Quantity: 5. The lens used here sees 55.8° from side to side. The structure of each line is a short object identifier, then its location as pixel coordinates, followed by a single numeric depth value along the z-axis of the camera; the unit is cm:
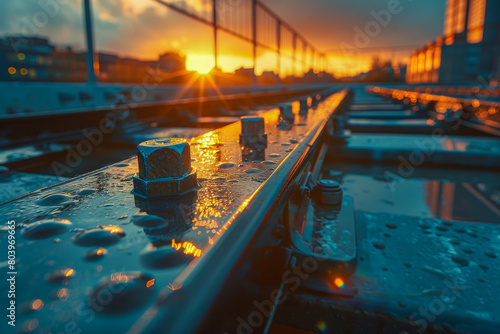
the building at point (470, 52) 4945
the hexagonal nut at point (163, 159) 31
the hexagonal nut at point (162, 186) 31
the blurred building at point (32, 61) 3732
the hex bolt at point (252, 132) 52
